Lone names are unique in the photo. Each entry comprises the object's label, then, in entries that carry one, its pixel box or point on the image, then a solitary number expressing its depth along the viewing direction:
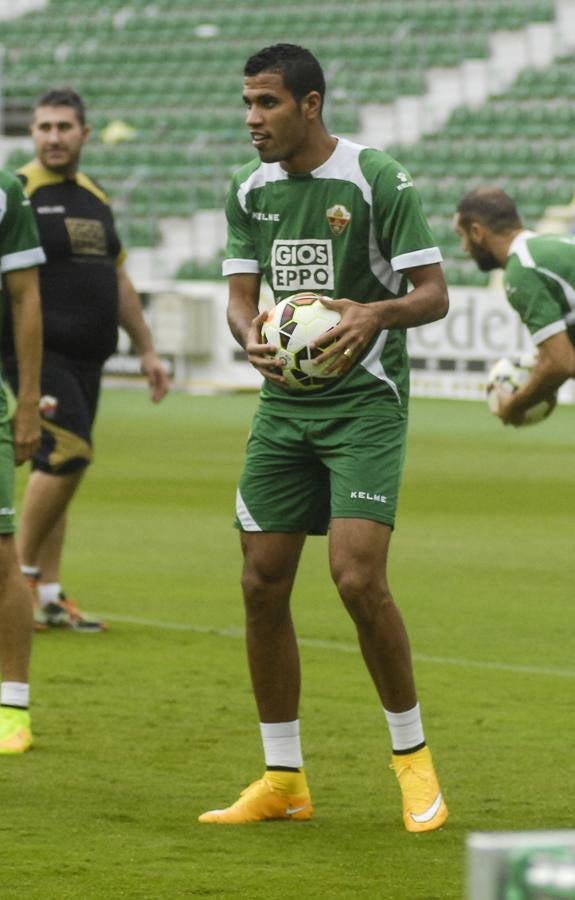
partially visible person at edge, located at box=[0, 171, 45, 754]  11.28
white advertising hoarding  46.78
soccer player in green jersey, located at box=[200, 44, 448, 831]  9.51
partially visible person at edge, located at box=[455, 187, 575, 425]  15.39
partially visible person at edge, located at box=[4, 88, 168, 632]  16.00
